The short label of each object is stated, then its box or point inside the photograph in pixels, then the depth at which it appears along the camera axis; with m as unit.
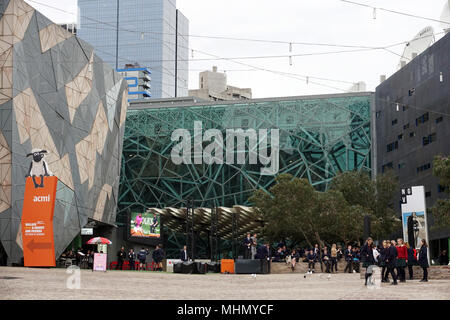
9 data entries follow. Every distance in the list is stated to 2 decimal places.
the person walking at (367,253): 26.86
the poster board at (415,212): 39.44
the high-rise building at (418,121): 57.34
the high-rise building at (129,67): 195.38
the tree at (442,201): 40.34
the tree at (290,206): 53.19
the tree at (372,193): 56.94
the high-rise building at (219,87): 171.75
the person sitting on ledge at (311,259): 42.03
